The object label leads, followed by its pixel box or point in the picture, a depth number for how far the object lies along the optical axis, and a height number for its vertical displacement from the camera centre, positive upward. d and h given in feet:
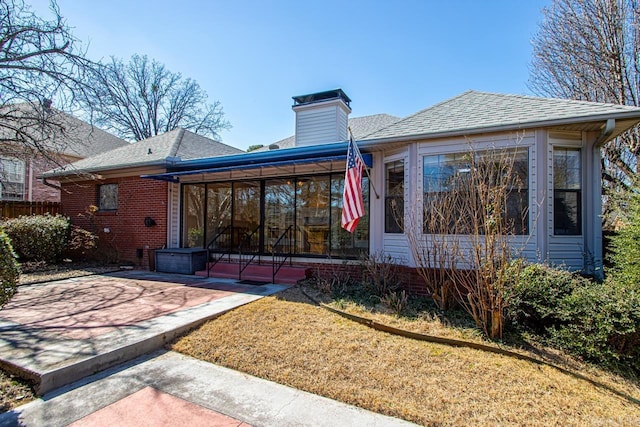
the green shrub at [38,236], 32.65 -2.22
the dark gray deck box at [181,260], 30.73 -4.28
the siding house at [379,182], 19.81 +3.04
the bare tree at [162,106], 90.33 +32.50
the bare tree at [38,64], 22.44 +11.09
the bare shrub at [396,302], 17.81 -4.81
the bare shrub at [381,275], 21.01 -3.88
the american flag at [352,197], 20.48 +1.30
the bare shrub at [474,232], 14.38 -0.76
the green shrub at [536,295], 14.43 -3.46
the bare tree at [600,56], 32.81 +17.89
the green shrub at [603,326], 11.97 -4.11
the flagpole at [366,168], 21.34 +3.16
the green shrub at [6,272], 12.69 -2.28
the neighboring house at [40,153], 26.54 +6.37
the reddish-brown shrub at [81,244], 36.60 -3.22
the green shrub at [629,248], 15.01 -1.38
